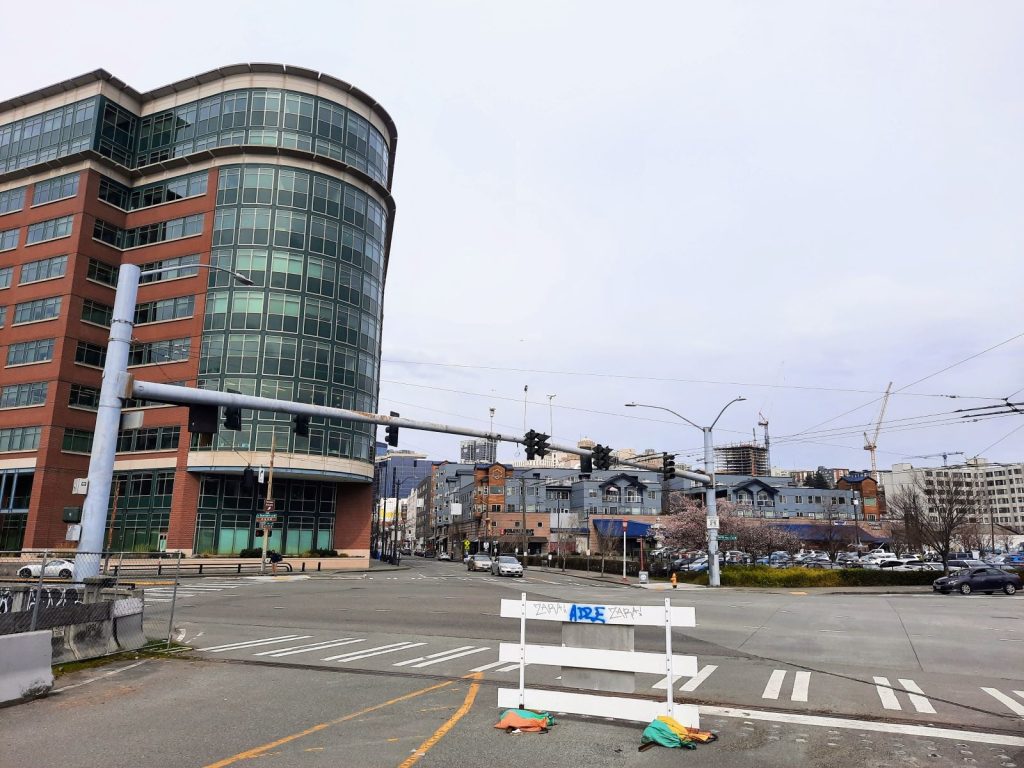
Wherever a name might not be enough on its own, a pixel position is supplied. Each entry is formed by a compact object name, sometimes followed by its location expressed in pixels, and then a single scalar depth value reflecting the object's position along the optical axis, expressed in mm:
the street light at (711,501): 37312
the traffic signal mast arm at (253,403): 15828
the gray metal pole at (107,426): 14086
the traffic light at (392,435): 21719
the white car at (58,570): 33950
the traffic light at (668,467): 32844
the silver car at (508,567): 50719
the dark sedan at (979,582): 37438
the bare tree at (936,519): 50656
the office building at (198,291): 55750
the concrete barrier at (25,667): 9445
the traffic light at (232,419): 18219
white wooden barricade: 8078
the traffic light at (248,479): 22250
